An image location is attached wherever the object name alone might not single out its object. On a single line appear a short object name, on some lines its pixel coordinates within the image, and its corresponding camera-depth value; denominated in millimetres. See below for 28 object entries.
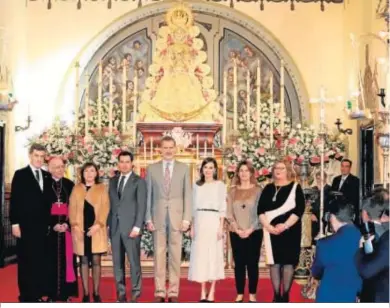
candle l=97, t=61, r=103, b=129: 9656
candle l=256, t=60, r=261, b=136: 9228
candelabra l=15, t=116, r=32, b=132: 11414
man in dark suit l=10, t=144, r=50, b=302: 6859
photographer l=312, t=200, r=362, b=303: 4508
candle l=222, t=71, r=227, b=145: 9734
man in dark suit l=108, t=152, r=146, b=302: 7055
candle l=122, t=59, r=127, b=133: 9609
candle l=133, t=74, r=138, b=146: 9782
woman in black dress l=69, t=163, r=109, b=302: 7000
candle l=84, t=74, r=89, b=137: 9168
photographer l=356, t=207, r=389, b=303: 4230
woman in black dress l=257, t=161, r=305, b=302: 7000
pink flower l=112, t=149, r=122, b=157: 8734
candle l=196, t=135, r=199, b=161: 9391
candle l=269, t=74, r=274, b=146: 8883
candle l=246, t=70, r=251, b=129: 9941
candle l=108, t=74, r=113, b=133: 9127
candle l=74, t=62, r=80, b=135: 9162
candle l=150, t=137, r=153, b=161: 9648
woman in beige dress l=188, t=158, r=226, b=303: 7203
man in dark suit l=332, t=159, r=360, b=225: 10000
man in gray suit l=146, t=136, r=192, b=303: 7176
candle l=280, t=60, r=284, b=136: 9336
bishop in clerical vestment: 6973
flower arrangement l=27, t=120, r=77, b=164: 8750
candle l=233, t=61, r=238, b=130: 10177
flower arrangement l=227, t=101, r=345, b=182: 8648
